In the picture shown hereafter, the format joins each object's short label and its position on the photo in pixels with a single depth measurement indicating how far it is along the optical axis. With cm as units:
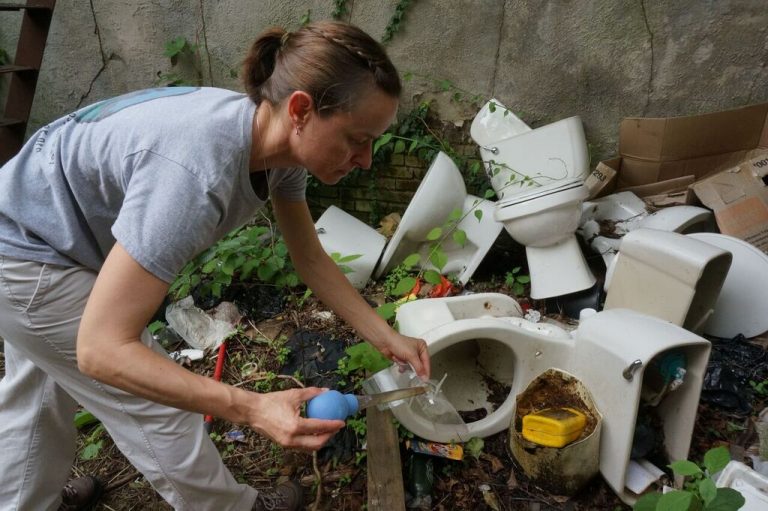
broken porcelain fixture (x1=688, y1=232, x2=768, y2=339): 186
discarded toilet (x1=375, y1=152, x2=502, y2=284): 228
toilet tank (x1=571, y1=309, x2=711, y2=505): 127
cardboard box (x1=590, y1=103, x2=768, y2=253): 222
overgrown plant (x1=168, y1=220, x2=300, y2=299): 234
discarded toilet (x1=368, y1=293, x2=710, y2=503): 130
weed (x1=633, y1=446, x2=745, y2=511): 93
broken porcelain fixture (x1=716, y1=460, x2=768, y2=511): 113
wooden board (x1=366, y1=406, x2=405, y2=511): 138
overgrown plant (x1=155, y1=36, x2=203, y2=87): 288
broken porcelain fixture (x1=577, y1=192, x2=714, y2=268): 218
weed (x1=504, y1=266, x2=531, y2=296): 236
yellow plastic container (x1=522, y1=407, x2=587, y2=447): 134
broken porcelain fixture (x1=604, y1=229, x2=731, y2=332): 153
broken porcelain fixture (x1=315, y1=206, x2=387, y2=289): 244
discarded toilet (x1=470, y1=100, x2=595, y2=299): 203
